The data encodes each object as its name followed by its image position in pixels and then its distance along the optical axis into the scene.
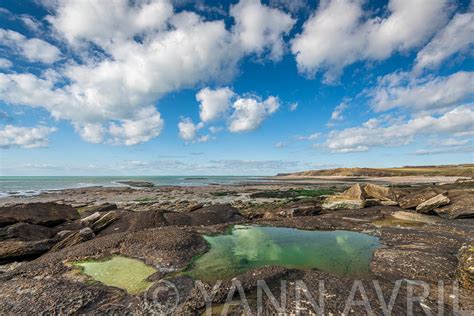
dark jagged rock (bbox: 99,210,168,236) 15.96
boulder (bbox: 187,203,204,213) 24.97
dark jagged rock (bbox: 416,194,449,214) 20.69
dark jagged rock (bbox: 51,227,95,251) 12.73
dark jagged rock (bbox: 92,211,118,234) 16.27
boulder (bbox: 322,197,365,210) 23.91
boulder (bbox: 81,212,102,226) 16.98
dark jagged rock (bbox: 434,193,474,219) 18.58
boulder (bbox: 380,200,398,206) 24.55
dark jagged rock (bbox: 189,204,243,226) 19.28
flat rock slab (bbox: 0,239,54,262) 11.32
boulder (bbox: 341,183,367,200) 26.36
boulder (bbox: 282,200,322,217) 21.66
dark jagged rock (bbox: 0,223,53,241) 14.02
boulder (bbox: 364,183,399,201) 26.22
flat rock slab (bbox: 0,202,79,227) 16.66
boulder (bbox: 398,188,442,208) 22.23
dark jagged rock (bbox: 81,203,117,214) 26.92
